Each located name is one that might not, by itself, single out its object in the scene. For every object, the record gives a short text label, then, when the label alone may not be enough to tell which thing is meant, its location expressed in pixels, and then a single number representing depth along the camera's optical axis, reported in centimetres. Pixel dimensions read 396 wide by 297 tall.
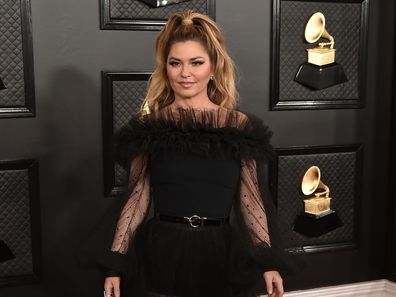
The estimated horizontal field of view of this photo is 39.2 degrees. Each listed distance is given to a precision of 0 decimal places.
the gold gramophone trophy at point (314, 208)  302
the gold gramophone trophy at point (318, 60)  290
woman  184
